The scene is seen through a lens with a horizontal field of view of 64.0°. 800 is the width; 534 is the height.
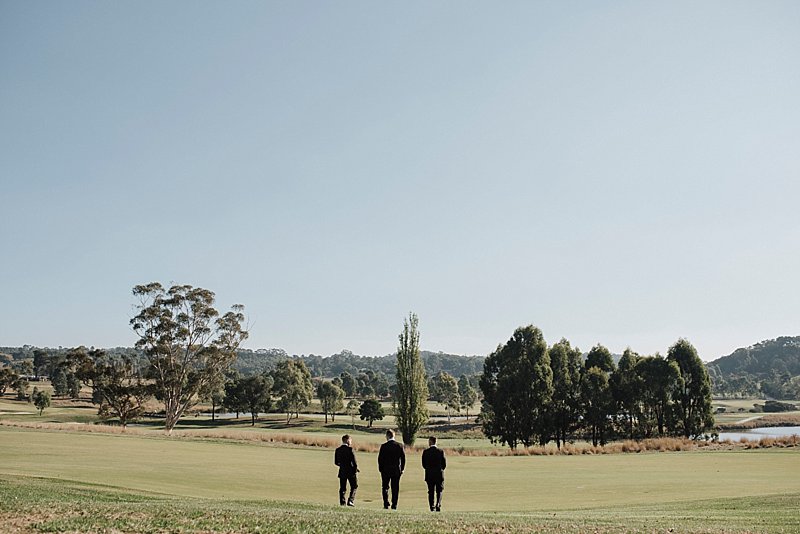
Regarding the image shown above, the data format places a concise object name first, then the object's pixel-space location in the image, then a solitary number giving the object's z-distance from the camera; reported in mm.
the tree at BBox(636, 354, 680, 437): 58125
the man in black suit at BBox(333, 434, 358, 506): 15898
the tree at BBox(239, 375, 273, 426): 101625
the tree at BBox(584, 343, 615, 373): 63094
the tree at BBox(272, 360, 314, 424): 101625
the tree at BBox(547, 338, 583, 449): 58656
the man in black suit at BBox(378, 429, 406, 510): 15375
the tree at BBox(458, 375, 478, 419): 120312
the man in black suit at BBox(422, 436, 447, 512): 15406
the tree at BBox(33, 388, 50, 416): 93938
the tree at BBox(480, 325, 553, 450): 57531
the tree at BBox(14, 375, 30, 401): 114312
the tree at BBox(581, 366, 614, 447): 58531
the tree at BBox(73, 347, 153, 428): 76312
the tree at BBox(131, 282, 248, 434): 75562
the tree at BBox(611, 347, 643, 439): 58750
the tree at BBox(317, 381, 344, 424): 105062
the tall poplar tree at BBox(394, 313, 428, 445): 54031
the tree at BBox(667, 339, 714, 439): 57750
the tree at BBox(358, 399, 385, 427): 94250
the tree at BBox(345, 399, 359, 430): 109625
